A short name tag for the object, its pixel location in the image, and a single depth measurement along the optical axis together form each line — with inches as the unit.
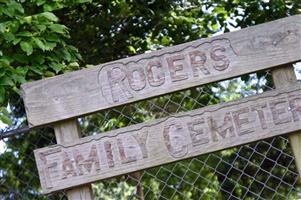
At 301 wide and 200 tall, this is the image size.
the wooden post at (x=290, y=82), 166.0
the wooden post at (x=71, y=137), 165.9
